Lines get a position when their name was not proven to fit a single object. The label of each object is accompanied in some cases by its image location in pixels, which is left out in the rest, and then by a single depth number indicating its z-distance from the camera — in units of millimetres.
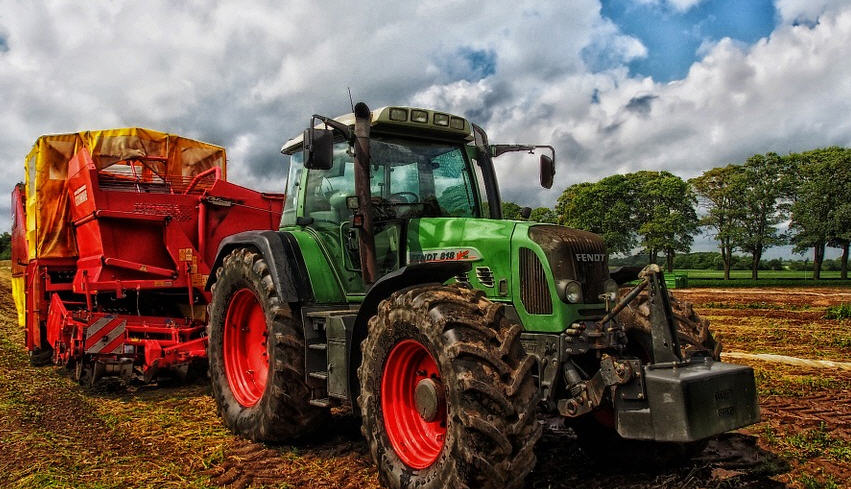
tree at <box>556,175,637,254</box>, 53094
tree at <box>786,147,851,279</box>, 42406
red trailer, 7691
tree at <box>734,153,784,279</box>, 46875
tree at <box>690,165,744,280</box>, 47906
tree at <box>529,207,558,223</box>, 67650
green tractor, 3592
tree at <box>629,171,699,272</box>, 50062
